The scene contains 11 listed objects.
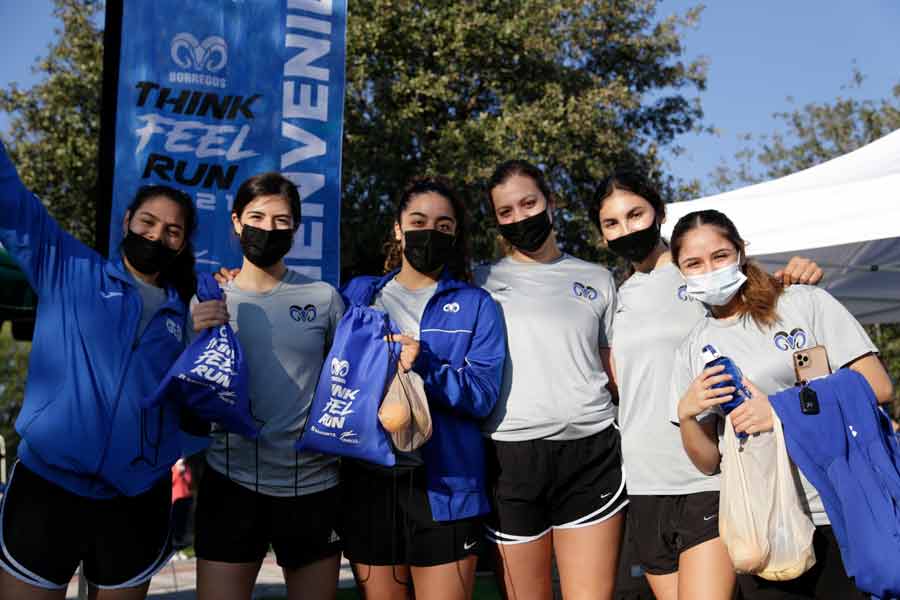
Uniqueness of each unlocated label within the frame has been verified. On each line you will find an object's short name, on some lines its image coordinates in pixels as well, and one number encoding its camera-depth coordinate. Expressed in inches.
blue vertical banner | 215.5
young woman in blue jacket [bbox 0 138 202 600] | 119.0
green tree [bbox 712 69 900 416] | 948.0
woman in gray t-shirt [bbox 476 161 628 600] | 136.5
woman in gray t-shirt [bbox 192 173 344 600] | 130.9
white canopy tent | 230.7
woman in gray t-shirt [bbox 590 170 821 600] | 128.1
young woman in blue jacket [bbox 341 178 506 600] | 131.9
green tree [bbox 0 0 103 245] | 555.8
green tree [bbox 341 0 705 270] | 541.6
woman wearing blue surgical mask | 115.0
